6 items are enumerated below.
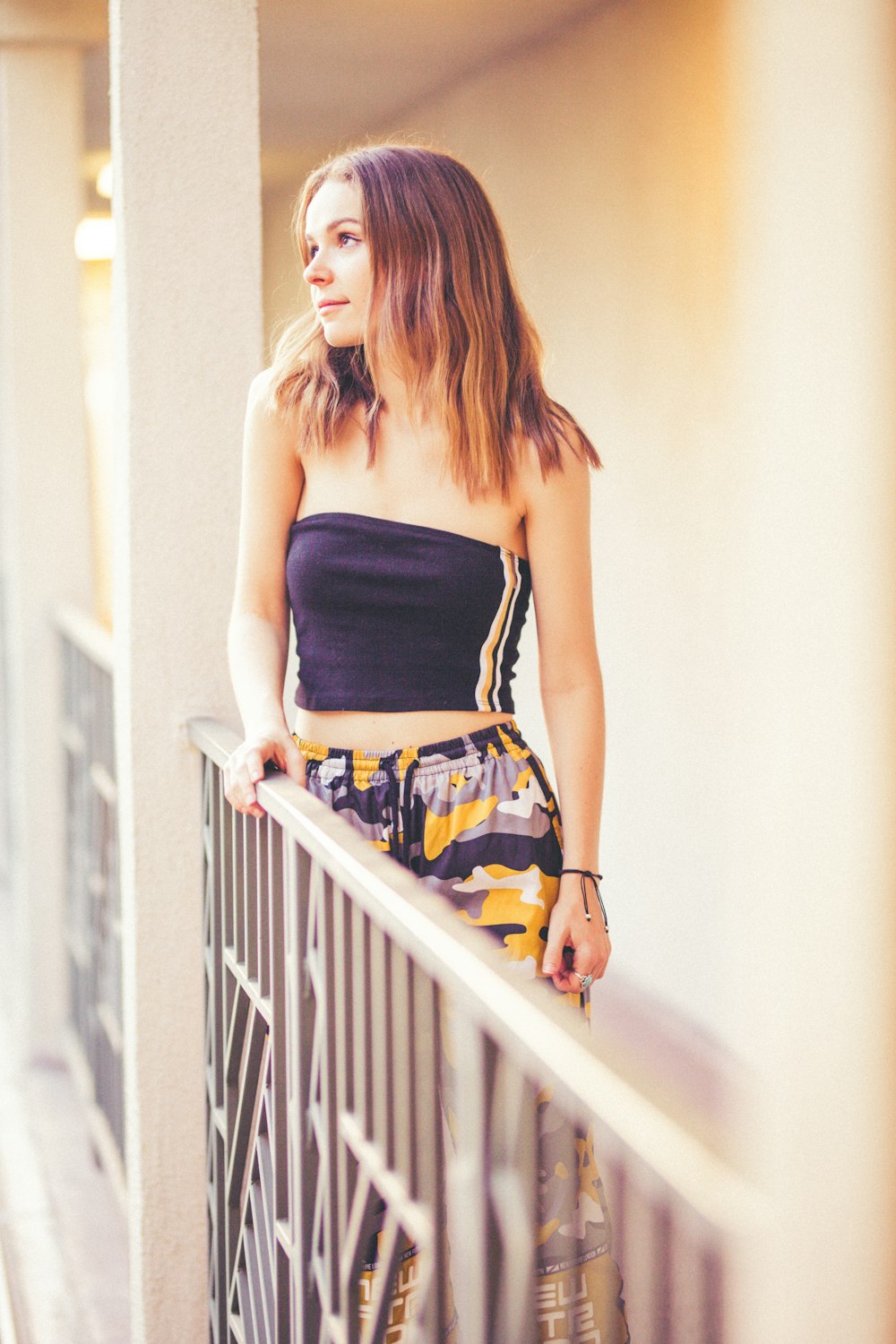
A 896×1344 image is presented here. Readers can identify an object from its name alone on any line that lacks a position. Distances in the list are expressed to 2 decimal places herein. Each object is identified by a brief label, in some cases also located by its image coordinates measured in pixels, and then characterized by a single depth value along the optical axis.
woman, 3.40
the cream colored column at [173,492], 3.79
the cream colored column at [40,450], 5.68
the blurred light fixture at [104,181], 7.73
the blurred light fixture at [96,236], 9.44
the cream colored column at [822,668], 0.71
